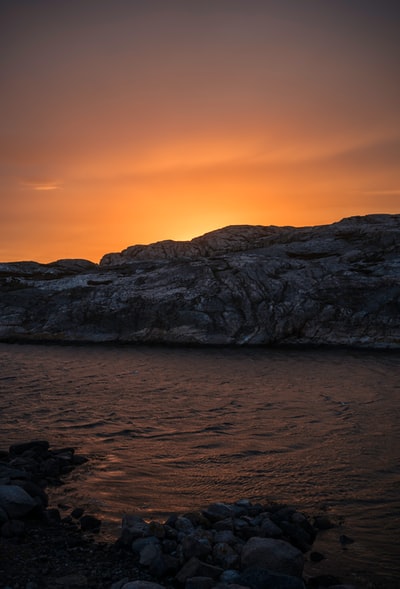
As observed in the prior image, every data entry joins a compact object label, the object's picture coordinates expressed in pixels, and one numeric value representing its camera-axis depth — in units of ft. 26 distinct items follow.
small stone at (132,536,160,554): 32.51
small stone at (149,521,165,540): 33.99
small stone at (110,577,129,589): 27.81
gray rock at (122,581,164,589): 27.20
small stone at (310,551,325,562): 32.58
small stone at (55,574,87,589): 28.27
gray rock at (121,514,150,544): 33.53
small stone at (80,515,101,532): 36.50
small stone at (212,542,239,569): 31.14
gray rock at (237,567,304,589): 27.63
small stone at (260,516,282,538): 34.65
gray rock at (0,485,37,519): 37.35
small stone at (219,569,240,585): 28.73
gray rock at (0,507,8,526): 35.73
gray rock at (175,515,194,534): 35.01
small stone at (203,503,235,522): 37.22
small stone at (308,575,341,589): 29.22
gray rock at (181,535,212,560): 31.55
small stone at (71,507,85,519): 38.91
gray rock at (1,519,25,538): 34.45
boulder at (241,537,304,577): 30.25
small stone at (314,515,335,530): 36.99
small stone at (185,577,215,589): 27.78
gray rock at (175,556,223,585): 29.30
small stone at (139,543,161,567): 30.96
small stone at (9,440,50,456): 52.65
